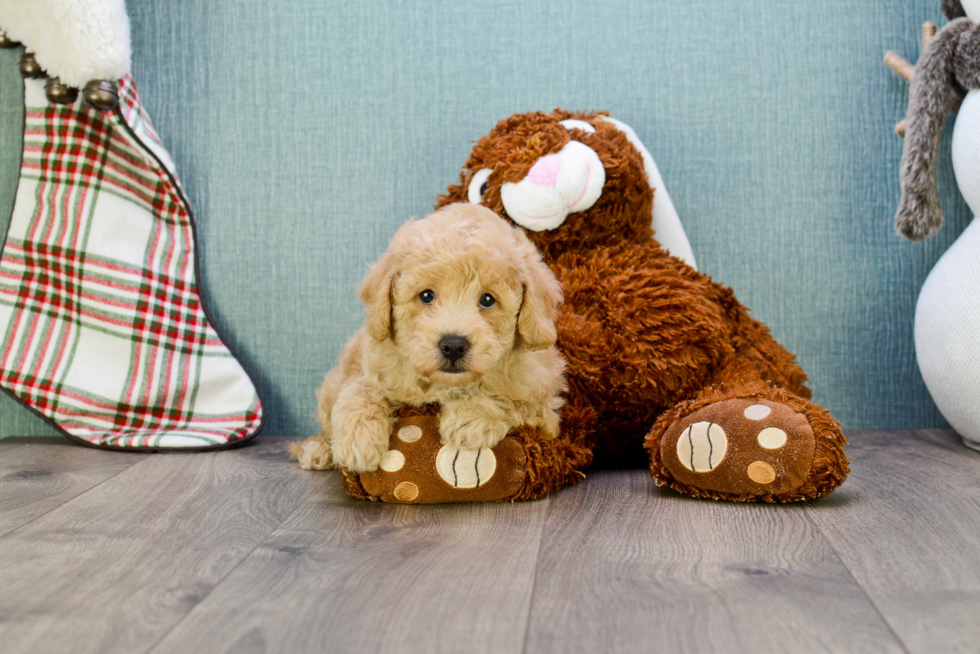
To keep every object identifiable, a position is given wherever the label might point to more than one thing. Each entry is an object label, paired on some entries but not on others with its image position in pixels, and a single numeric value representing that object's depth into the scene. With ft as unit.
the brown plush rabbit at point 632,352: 4.13
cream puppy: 3.92
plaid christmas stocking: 5.98
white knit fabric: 5.24
